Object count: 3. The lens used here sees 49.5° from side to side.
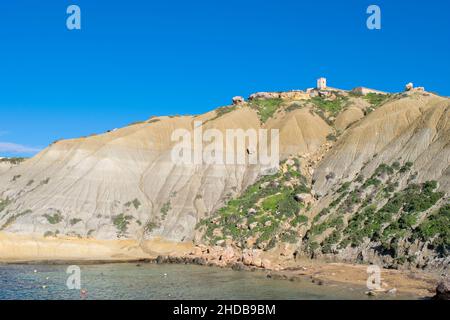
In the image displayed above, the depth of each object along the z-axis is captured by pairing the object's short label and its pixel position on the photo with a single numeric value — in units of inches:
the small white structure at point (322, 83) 4867.1
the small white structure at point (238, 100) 4510.3
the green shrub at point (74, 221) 3016.7
